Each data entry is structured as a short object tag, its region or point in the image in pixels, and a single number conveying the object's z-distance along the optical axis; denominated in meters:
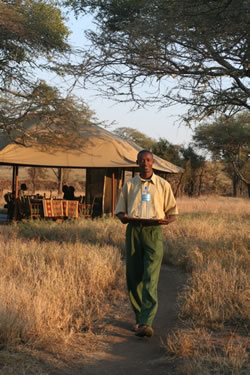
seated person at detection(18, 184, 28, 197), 16.47
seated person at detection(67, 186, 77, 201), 16.16
